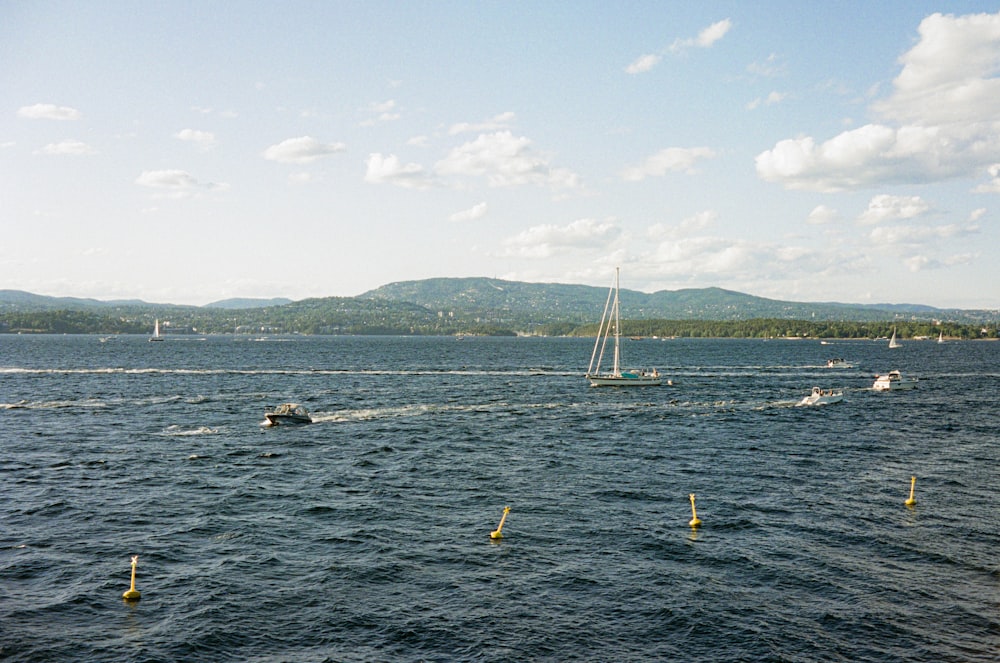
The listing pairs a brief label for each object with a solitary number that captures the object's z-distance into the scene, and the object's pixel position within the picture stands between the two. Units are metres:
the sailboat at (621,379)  154.38
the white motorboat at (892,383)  150.25
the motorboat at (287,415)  92.19
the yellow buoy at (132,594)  34.50
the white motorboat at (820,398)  122.62
